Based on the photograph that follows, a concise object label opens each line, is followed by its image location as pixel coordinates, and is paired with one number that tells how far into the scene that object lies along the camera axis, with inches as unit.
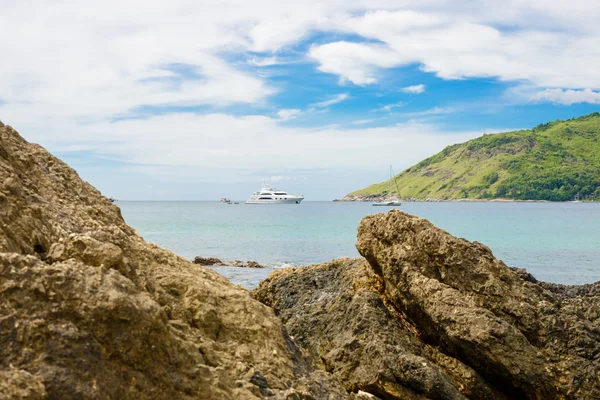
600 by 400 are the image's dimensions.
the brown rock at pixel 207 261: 1306.6
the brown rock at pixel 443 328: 280.7
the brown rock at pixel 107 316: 131.6
